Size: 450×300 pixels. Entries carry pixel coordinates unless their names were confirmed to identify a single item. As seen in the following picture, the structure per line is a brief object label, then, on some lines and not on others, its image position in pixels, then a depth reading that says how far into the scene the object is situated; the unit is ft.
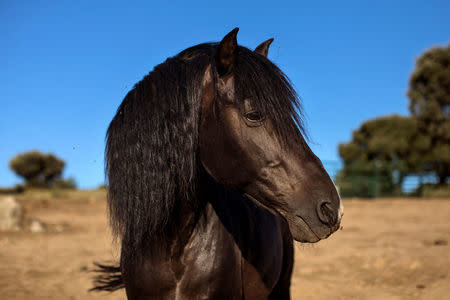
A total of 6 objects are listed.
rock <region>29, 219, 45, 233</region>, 32.59
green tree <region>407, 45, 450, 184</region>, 78.64
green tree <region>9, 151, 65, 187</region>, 105.81
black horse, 5.32
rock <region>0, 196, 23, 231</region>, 32.27
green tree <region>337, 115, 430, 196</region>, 74.74
